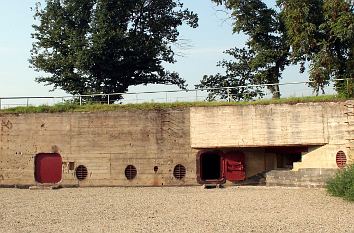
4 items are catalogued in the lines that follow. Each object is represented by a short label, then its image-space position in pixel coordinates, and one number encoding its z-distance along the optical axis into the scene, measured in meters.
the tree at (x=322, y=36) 29.89
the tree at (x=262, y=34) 34.66
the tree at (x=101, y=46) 36.62
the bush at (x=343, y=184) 18.56
